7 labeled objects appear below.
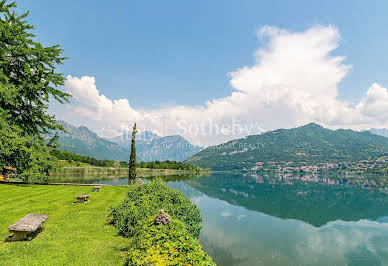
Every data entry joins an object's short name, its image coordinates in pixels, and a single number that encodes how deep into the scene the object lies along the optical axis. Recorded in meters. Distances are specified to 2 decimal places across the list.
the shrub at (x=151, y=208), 15.70
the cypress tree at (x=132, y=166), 54.02
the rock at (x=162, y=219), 11.93
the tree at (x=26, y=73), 13.61
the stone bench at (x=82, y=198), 24.26
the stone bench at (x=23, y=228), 12.38
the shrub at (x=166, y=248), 8.10
